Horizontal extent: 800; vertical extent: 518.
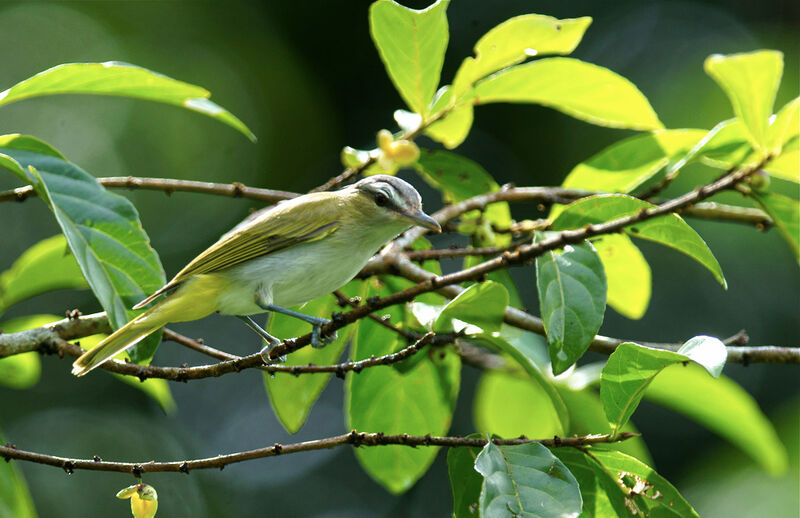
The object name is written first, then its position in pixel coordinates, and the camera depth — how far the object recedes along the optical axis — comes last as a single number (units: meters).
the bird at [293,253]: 4.34
